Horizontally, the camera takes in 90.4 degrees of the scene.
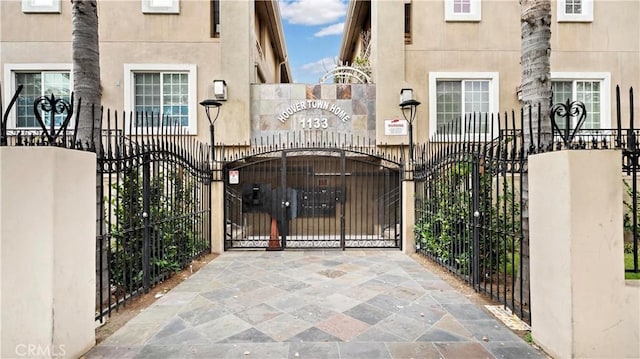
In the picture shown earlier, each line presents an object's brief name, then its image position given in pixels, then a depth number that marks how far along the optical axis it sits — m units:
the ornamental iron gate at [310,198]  8.09
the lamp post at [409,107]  7.82
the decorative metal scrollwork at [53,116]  2.86
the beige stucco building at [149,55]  8.84
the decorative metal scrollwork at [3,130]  2.78
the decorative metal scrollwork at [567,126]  3.00
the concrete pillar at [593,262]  2.81
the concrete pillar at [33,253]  2.69
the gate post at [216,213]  7.64
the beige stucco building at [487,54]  8.88
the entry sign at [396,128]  8.59
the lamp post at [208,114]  7.69
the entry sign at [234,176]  7.93
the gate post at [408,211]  7.64
